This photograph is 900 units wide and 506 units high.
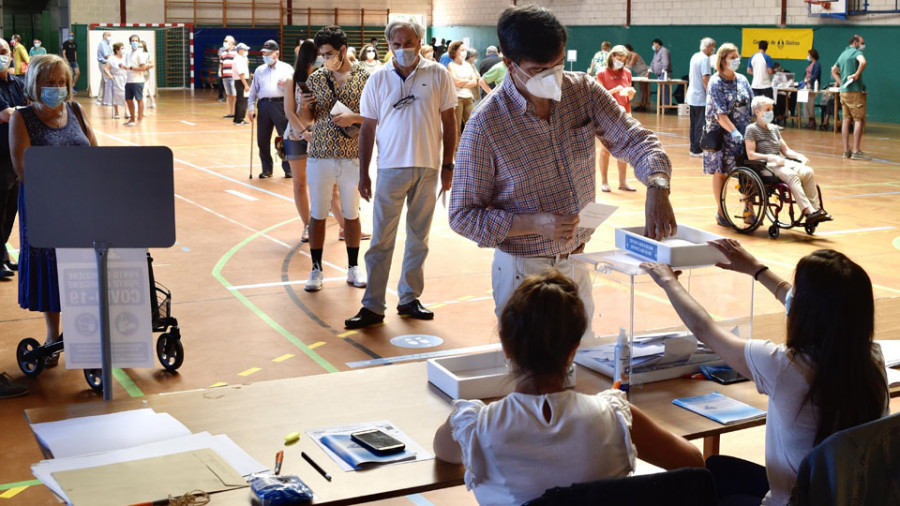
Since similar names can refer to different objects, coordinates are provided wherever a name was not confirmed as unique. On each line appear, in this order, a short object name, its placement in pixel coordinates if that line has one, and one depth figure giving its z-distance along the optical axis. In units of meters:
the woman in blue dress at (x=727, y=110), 9.84
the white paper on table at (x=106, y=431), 2.67
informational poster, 3.99
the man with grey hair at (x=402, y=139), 6.39
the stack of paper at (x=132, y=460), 2.40
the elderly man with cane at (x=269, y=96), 12.32
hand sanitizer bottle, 3.11
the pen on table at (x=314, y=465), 2.51
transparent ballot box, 3.23
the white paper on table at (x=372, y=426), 2.63
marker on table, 2.53
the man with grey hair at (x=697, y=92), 15.13
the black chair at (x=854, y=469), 2.29
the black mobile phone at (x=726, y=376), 3.23
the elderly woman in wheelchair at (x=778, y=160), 9.47
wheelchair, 9.62
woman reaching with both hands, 2.42
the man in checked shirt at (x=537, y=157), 3.39
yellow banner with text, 22.11
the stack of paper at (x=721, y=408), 2.90
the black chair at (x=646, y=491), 2.12
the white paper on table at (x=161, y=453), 2.50
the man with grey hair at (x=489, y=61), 19.28
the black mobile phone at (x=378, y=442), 2.63
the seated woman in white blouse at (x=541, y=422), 2.29
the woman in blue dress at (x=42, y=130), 5.26
